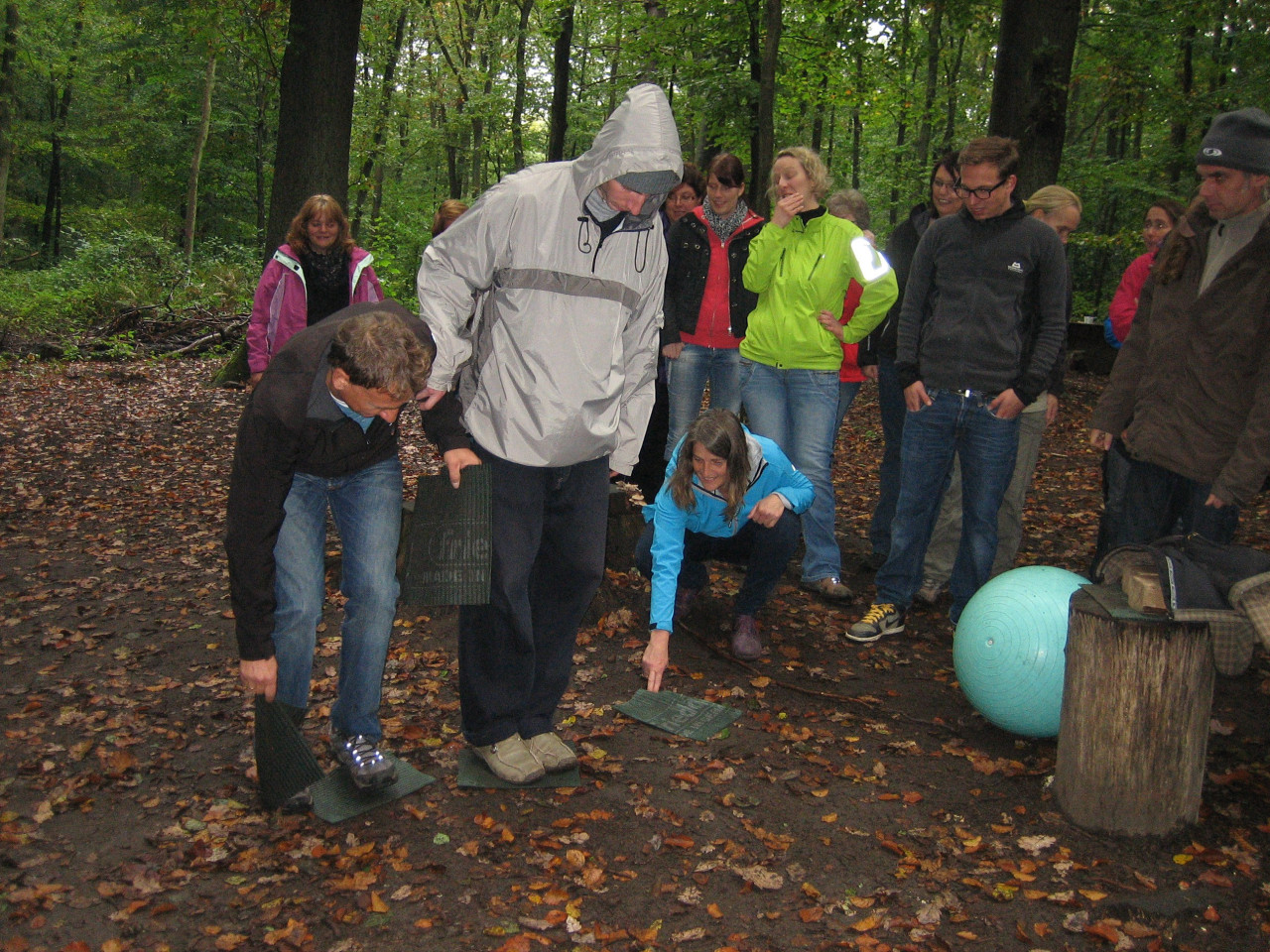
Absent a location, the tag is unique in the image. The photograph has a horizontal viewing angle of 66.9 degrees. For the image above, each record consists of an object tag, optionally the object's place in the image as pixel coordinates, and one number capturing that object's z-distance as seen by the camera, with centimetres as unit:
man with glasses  474
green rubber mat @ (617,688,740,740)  422
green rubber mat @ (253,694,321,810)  327
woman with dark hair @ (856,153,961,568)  597
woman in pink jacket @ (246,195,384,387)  581
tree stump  326
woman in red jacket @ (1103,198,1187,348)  579
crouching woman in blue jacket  401
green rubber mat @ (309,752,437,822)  349
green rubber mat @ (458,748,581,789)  369
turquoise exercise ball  386
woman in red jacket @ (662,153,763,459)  574
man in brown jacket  361
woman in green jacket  528
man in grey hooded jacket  317
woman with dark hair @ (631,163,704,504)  604
